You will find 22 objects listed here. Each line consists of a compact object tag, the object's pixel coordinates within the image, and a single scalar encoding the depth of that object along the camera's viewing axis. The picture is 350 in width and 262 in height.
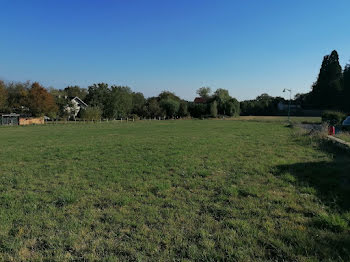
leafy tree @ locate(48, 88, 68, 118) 59.48
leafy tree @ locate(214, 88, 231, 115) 80.94
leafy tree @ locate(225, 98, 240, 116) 78.94
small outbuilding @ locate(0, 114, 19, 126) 49.04
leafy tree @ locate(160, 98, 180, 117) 74.81
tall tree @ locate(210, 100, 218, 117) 74.94
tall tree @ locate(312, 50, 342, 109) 71.25
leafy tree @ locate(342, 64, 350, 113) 66.06
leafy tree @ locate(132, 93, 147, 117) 74.62
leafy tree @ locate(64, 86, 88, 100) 87.31
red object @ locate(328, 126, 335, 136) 14.78
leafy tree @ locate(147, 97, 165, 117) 72.94
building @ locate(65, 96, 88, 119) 61.12
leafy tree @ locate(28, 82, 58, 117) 52.66
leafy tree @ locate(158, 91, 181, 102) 90.38
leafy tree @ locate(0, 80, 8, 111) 51.44
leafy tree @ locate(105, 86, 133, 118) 65.12
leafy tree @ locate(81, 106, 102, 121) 54.69
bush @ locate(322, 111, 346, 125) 28.03
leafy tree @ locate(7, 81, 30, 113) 53.53
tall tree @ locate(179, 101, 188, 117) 75.96
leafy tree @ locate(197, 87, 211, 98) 121.00
